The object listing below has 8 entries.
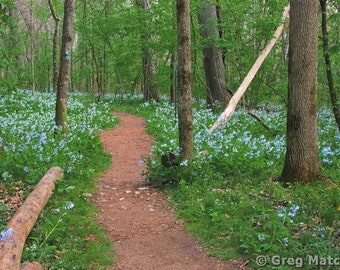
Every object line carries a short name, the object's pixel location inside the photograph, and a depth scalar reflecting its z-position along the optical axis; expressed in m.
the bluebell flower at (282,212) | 4.48
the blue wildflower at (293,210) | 4.45
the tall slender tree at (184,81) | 6.35
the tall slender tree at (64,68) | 8.50
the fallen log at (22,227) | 3.65
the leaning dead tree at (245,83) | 11.05
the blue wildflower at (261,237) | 4.11
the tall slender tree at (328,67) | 8.99
